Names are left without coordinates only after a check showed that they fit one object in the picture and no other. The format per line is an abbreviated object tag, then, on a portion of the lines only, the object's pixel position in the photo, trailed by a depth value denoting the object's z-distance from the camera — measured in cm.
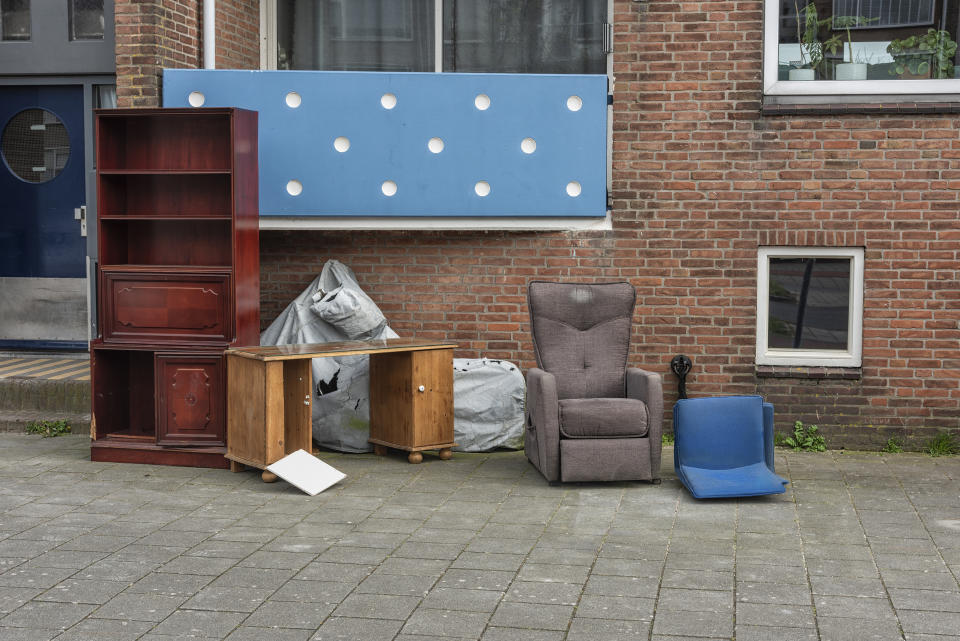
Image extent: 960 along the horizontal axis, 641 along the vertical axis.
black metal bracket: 776
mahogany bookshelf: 697
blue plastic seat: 648
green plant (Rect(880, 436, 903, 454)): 758
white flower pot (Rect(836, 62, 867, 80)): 756
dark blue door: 882
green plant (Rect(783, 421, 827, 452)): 763
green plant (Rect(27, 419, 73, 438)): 789
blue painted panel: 772
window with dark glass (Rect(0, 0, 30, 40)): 878
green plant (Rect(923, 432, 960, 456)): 754
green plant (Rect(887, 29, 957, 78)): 751
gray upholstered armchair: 647
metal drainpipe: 811
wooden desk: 654
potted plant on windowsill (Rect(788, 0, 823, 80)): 759
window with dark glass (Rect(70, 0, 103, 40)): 868
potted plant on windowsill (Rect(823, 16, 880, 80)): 757
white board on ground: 627
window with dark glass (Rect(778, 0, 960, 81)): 752
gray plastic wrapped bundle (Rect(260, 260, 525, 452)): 747
